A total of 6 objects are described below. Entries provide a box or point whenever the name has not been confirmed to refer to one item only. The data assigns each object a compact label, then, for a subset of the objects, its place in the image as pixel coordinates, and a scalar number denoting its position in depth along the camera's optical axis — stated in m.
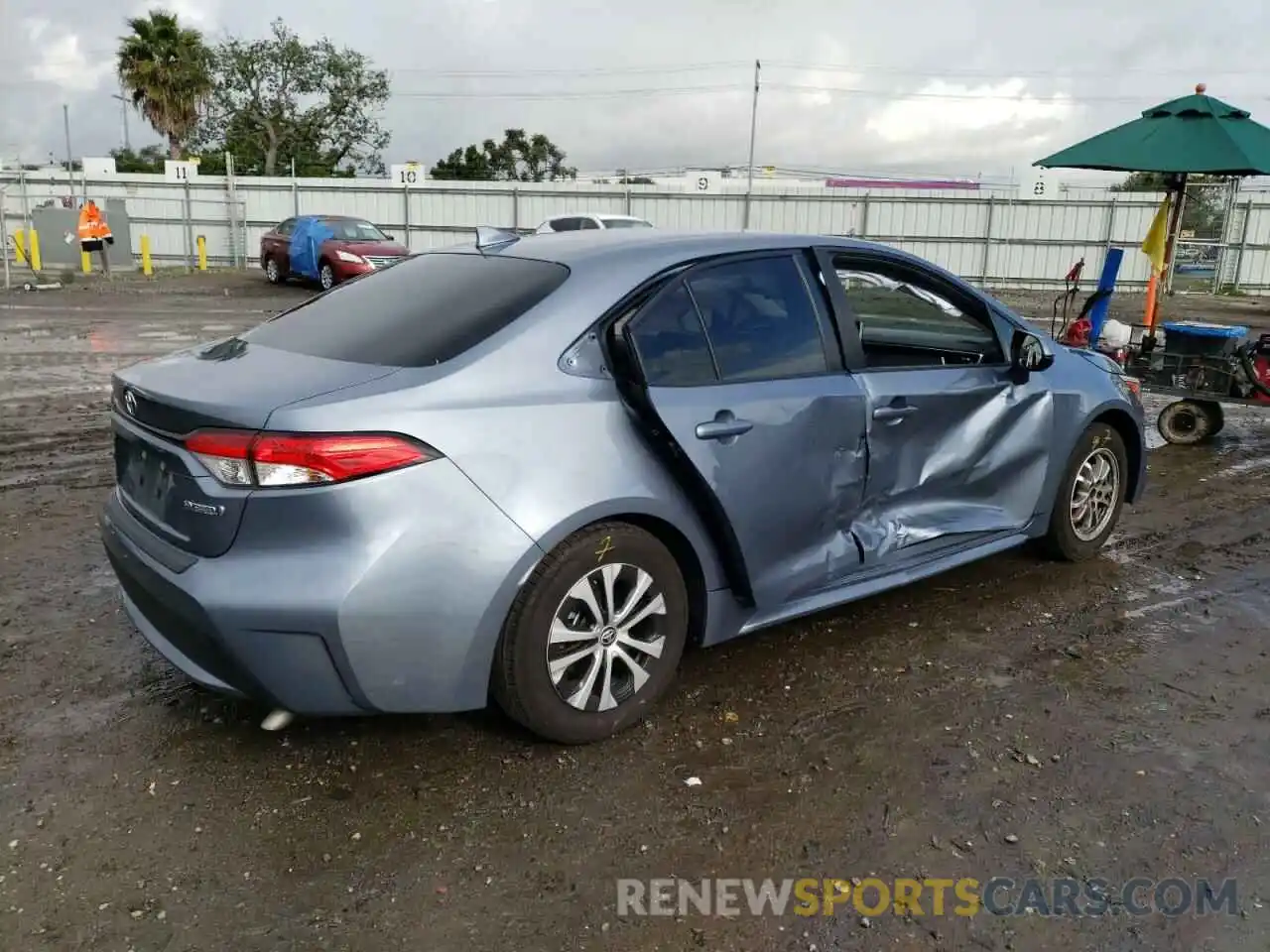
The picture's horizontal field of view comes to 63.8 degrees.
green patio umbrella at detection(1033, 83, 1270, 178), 7.77
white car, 18.11
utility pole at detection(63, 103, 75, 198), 26.27
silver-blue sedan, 2.74
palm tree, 38.41
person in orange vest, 22.33
